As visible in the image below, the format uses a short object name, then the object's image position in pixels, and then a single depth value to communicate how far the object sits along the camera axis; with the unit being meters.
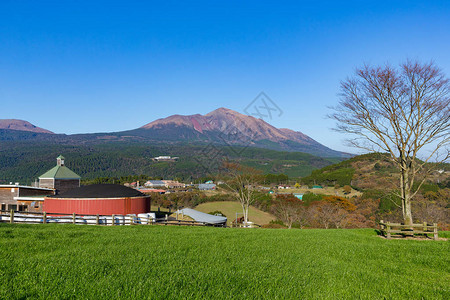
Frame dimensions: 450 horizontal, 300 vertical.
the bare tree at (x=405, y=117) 18.20
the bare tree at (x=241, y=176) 42.38
